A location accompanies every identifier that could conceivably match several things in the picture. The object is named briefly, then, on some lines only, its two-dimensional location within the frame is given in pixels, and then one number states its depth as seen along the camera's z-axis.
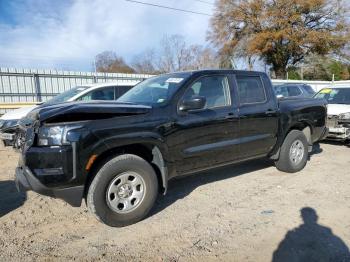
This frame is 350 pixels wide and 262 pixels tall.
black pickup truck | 3.51
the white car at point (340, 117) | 8.43
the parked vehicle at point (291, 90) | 13.68
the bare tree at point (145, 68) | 41.97
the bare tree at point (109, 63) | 52.75
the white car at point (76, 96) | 7.98
